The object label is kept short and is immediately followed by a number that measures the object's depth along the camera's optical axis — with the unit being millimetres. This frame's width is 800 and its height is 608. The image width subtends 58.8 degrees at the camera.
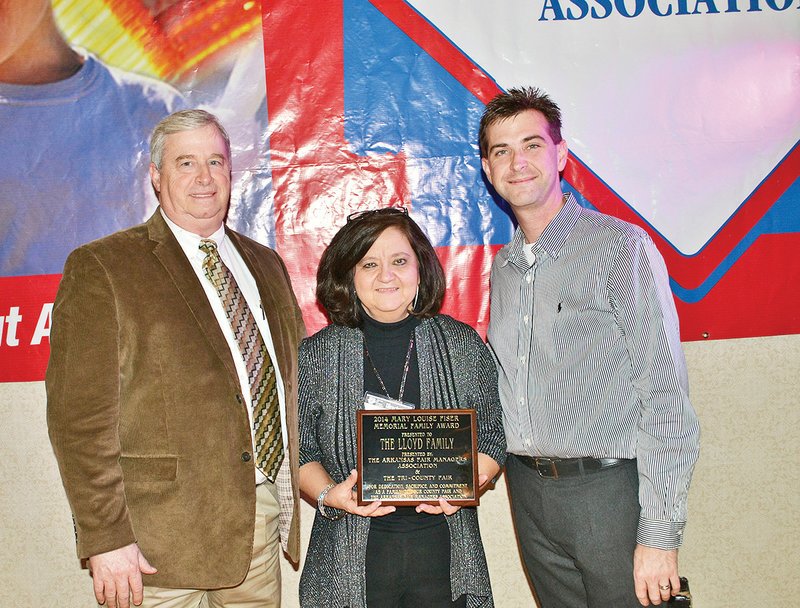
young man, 1943
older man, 2025
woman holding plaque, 2020
